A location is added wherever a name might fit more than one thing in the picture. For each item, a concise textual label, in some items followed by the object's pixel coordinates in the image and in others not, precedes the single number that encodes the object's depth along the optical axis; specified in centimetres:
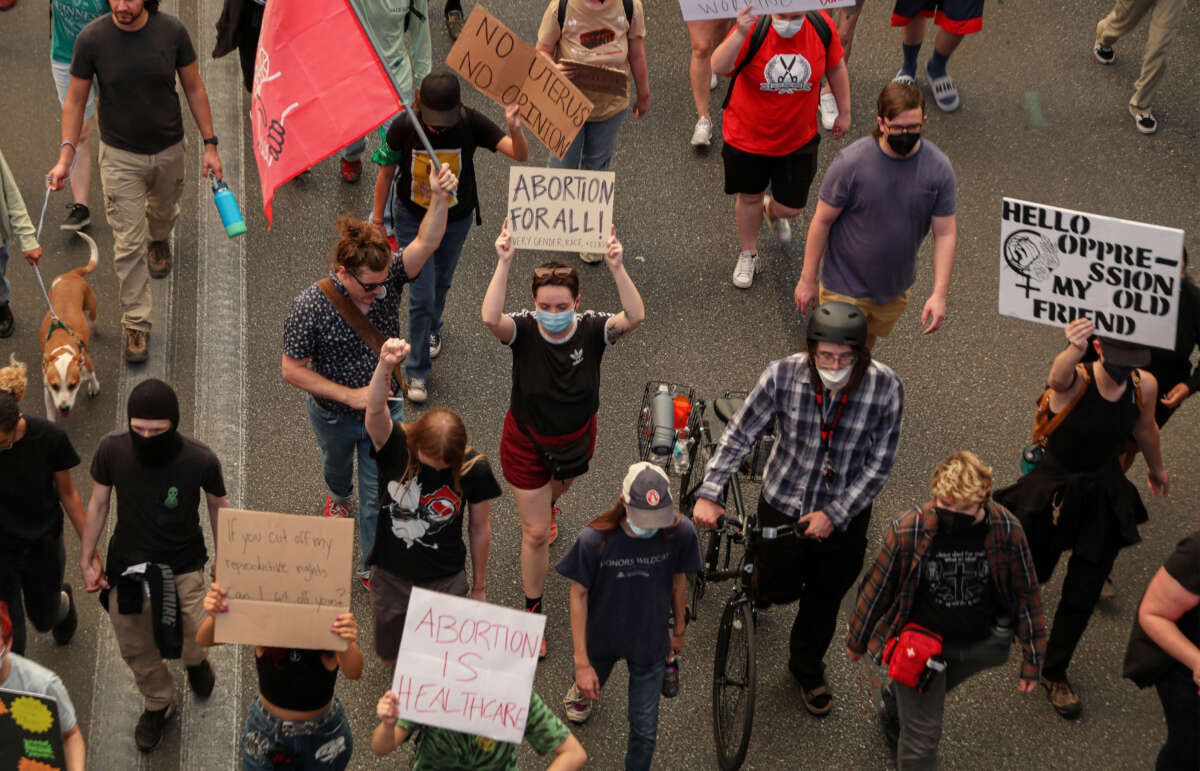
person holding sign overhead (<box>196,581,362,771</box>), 986
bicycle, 1168
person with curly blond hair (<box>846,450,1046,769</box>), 1066
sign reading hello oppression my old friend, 1171
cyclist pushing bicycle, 1112
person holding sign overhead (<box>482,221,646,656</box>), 1178
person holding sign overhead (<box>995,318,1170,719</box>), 1191
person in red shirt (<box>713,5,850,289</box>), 1550
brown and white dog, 1452
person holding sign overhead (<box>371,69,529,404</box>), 1399
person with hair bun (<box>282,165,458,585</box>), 1177
